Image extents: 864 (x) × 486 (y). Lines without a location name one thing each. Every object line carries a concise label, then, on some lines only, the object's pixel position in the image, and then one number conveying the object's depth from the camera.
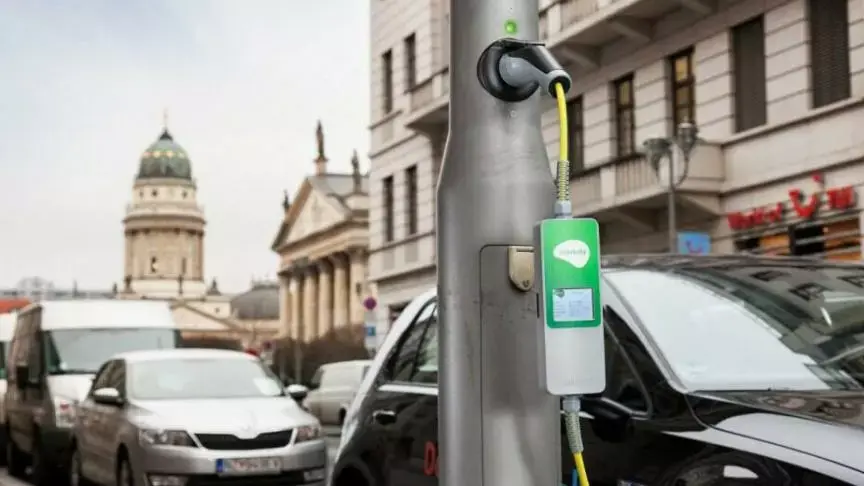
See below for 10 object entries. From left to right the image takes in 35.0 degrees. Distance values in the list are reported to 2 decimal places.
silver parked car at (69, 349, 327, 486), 11.07
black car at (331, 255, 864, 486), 3.45
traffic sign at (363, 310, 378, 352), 32.89
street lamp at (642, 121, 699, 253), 19.38
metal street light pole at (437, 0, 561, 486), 3.38
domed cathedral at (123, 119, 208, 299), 167.00
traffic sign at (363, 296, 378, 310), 33.81
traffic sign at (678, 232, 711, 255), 20.62
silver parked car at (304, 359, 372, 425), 29.97
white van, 15.80
